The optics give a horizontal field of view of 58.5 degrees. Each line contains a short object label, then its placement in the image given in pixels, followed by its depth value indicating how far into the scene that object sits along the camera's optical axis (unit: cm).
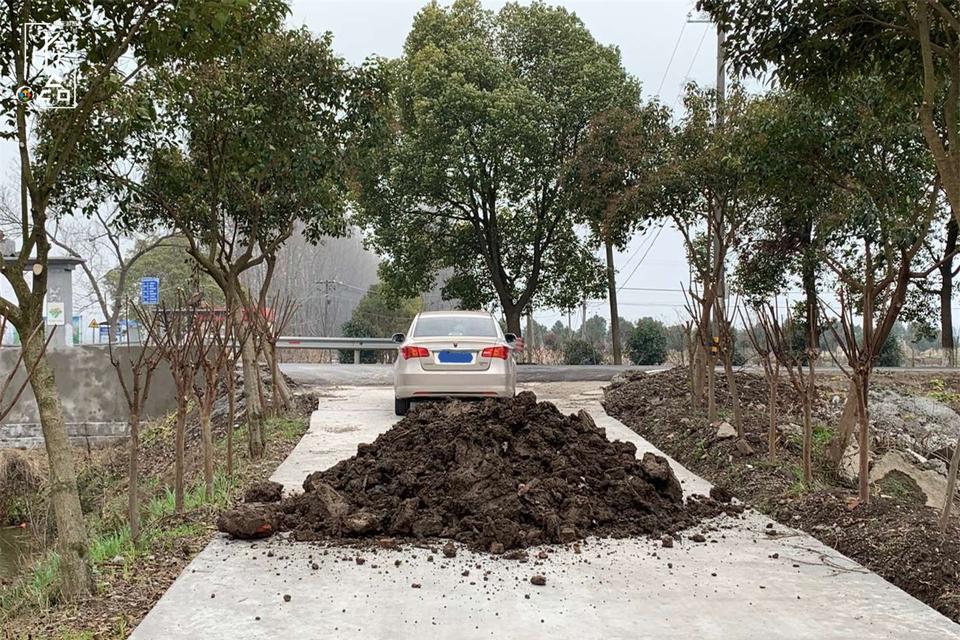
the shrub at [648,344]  3066
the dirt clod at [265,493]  654
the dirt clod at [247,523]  562
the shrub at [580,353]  3089
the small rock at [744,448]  834
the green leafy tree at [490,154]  2648
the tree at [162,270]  4178
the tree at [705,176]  1227
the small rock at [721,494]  671
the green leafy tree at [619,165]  1496
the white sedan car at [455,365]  1103
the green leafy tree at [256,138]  1038
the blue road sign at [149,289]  2445
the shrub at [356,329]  3572
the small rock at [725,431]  899
